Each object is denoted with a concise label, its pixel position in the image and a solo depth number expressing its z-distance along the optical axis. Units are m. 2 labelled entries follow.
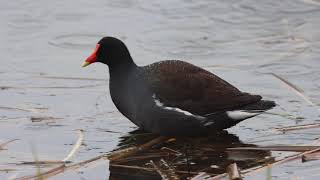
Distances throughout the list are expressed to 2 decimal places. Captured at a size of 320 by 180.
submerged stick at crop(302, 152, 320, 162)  10.98
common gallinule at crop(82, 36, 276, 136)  12.50
